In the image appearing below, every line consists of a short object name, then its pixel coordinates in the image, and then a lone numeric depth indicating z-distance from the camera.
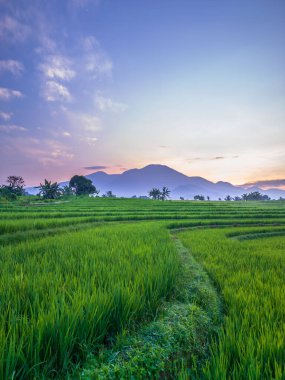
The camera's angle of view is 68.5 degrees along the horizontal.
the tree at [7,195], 36.34
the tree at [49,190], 45.76
